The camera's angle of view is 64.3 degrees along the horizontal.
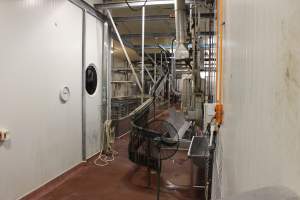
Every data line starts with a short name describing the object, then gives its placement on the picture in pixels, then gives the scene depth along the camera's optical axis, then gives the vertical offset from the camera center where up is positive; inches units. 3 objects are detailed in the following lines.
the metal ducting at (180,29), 133.0 +40.1
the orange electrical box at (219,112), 72.2 -5.2
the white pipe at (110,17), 178.4 +58.7
